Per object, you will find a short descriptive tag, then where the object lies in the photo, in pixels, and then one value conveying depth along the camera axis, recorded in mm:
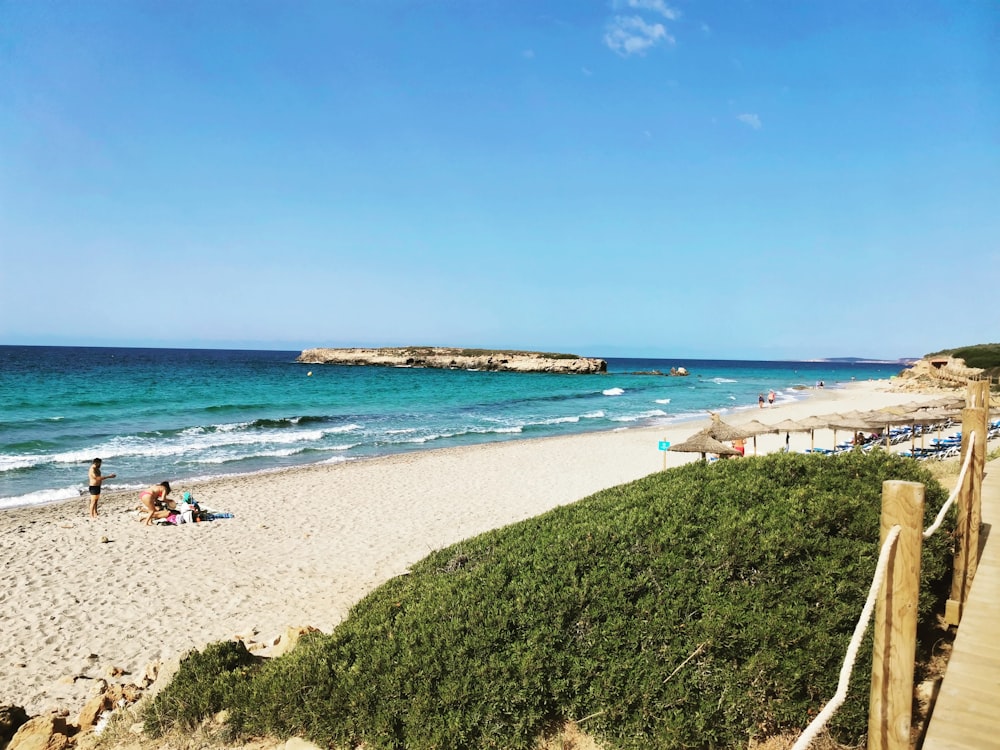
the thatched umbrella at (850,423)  20734
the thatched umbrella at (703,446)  16317
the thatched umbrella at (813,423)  21008
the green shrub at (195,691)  4621
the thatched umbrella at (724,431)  18216
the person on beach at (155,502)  13297
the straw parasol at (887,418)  21098
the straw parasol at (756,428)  19872
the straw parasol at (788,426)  21375
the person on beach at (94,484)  13984
